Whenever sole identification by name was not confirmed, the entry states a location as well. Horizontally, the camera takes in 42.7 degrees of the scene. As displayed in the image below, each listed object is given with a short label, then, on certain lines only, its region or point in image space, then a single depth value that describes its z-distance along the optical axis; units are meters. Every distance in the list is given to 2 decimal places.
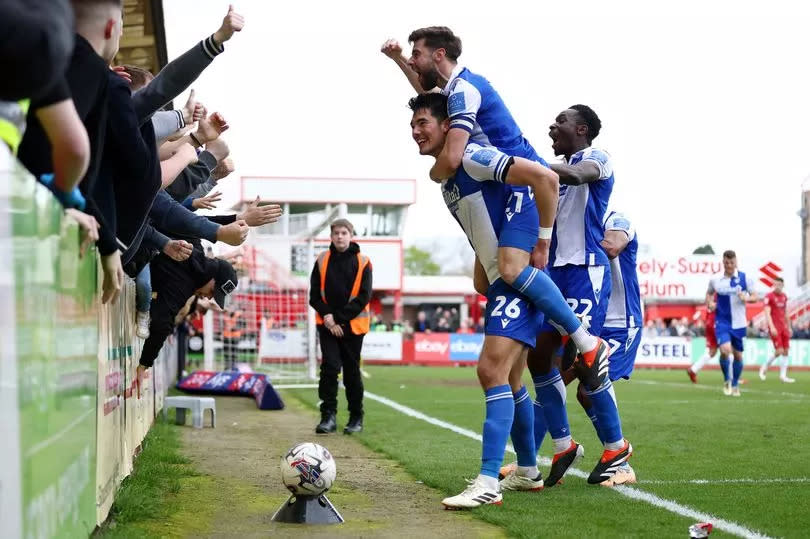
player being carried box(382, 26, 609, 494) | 5.35
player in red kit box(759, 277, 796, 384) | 22.48
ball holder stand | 4.80
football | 4.82
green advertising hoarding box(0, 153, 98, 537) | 2.53
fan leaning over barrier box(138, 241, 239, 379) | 7.94
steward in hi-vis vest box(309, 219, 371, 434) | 10.01
